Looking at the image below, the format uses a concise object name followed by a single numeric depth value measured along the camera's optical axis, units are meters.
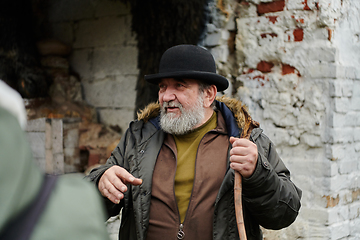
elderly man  1.57
